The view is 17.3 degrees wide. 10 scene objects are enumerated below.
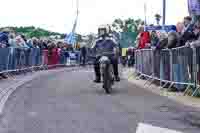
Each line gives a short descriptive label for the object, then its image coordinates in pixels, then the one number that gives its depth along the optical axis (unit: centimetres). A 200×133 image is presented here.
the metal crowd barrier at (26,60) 2483
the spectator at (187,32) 1645
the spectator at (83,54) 4962
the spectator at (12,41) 2680
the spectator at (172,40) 1764
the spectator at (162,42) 1869
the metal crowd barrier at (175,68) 1517
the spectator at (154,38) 2282
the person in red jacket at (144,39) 2423
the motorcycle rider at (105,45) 1748
